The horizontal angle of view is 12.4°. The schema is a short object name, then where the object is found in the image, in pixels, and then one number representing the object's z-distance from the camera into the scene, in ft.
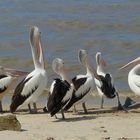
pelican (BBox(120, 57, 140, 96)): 41.47
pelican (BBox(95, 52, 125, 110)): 40.86
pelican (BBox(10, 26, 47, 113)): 37.96
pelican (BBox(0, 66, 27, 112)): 40.86
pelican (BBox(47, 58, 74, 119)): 35.22
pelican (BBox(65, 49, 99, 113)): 38.48
